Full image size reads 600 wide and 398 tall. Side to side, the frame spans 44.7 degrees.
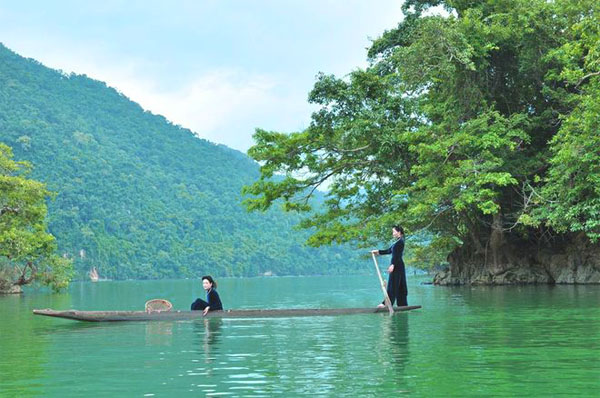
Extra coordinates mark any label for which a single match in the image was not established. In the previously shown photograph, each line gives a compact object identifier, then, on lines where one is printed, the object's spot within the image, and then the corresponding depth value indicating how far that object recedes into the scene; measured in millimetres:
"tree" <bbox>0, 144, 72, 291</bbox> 39812
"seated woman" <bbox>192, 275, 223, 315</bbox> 15906
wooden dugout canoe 15594
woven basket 15955
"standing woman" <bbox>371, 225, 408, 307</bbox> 16016
